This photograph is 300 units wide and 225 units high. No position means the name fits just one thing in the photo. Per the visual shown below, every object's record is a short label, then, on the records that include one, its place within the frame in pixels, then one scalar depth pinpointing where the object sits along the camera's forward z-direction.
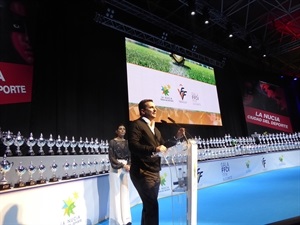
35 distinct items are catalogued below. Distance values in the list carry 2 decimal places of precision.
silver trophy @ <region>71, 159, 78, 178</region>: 2.80
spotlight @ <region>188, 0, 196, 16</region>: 5.73
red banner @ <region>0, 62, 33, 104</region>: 3.46
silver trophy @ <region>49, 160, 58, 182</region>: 2.39
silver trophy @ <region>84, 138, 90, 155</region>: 3.88
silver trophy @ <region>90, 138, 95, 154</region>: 3.97
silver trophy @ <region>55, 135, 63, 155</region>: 3.34
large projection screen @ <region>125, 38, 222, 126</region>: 5.55
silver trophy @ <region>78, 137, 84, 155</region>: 3.78
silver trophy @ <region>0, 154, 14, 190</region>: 1.90
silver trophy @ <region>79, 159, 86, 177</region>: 3.22
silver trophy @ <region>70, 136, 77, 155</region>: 3.60
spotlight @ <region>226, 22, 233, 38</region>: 7.07
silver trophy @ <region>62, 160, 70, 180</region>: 2.60
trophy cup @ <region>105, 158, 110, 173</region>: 3.59
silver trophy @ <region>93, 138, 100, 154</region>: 4.03
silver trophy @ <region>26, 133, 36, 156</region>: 2.81
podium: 1.52
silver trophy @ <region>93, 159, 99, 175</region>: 3.45
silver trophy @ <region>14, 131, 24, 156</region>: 2.69
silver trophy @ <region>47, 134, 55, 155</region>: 3.18
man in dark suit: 1.77
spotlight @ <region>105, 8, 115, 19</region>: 5.30
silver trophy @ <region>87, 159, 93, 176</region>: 3.33
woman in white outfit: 2.65
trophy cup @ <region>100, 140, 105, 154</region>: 4.16
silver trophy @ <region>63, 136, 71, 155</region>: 3.49
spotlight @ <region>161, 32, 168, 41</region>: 6.57
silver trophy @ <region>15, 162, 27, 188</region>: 2.07
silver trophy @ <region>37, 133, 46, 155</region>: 3.00
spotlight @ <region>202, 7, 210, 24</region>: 6.27
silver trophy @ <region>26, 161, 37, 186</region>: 2.14
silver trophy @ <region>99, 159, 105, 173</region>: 3.54
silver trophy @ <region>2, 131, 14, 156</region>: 2.55
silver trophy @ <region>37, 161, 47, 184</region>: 2.24
